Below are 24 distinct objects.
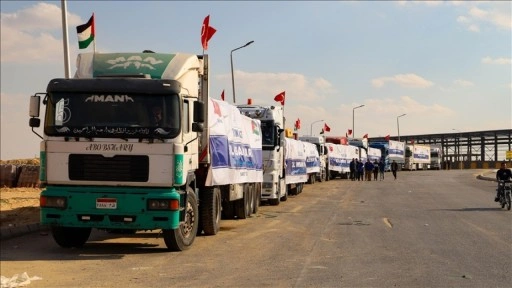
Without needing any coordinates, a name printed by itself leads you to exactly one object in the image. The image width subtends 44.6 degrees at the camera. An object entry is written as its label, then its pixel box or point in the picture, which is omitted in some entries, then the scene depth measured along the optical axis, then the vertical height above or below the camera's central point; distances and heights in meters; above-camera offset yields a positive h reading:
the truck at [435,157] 96.62 +0.69
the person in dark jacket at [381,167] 56.18 -0.51
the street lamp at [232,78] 40.90 +5.51
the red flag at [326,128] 67.44 +3.63
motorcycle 22.33 -1.16
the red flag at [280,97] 36.28 +3.75
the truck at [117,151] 11.23 +0.18
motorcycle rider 22.51 -0.49
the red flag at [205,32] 17.60 +3.76
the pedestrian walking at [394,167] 53.29 -0.48
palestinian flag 20.80 +4.29
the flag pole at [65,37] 18.98 +3.82
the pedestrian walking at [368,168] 52.33 -0.56
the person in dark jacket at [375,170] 53.66 -0.74
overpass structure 104.62 +3.38
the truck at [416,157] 84.94 +0.64
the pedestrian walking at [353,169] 54.09 -0.67
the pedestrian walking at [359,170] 53.74 -0.74
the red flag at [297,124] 49.64 +2.99
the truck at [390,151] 74.94 +1.37
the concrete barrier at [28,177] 32.56 -0.84
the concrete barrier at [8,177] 33.00 -0.85
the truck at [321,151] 49.48 +0.86
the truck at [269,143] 24.39 +0.72
